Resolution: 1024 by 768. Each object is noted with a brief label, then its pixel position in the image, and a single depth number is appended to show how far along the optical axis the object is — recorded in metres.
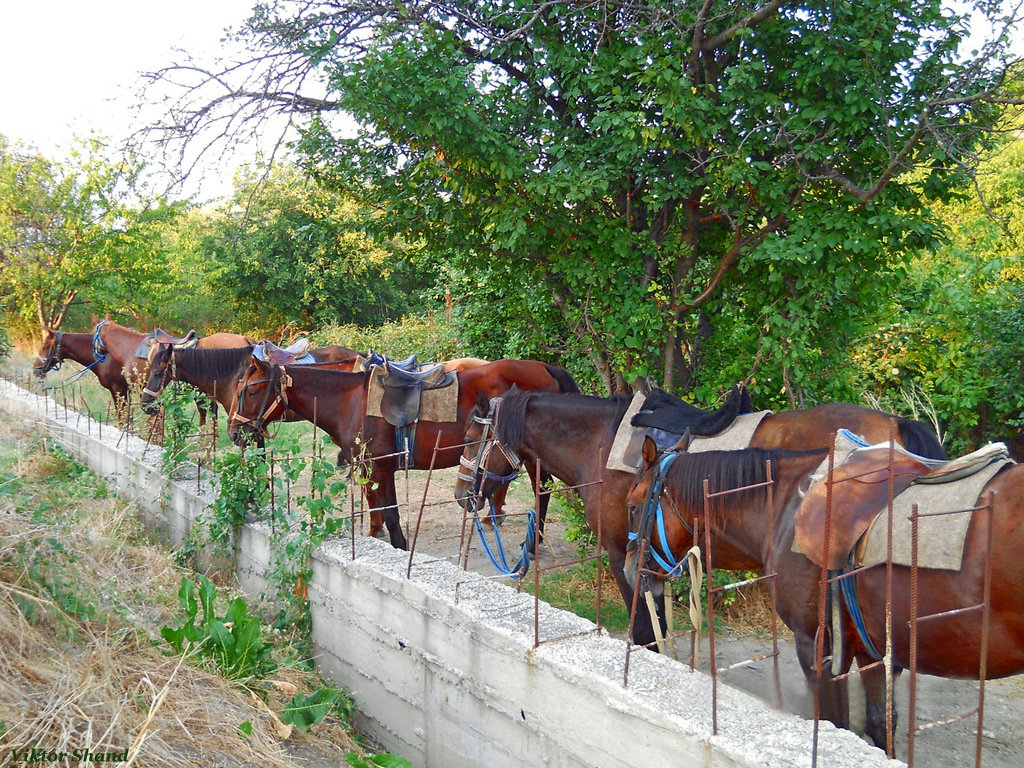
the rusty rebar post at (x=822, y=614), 2.23
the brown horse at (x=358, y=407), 6.27
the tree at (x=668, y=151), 4.51
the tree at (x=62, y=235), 16.36
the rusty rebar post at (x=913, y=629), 2.22
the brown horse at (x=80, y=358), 10.98
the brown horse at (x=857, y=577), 2.65
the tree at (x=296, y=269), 22.08
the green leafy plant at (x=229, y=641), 3.75
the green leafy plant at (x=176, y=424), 6.76
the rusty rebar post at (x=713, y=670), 2.41
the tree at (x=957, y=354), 6.90
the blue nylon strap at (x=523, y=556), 4.54
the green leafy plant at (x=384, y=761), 3.34
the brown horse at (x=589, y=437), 4.21
